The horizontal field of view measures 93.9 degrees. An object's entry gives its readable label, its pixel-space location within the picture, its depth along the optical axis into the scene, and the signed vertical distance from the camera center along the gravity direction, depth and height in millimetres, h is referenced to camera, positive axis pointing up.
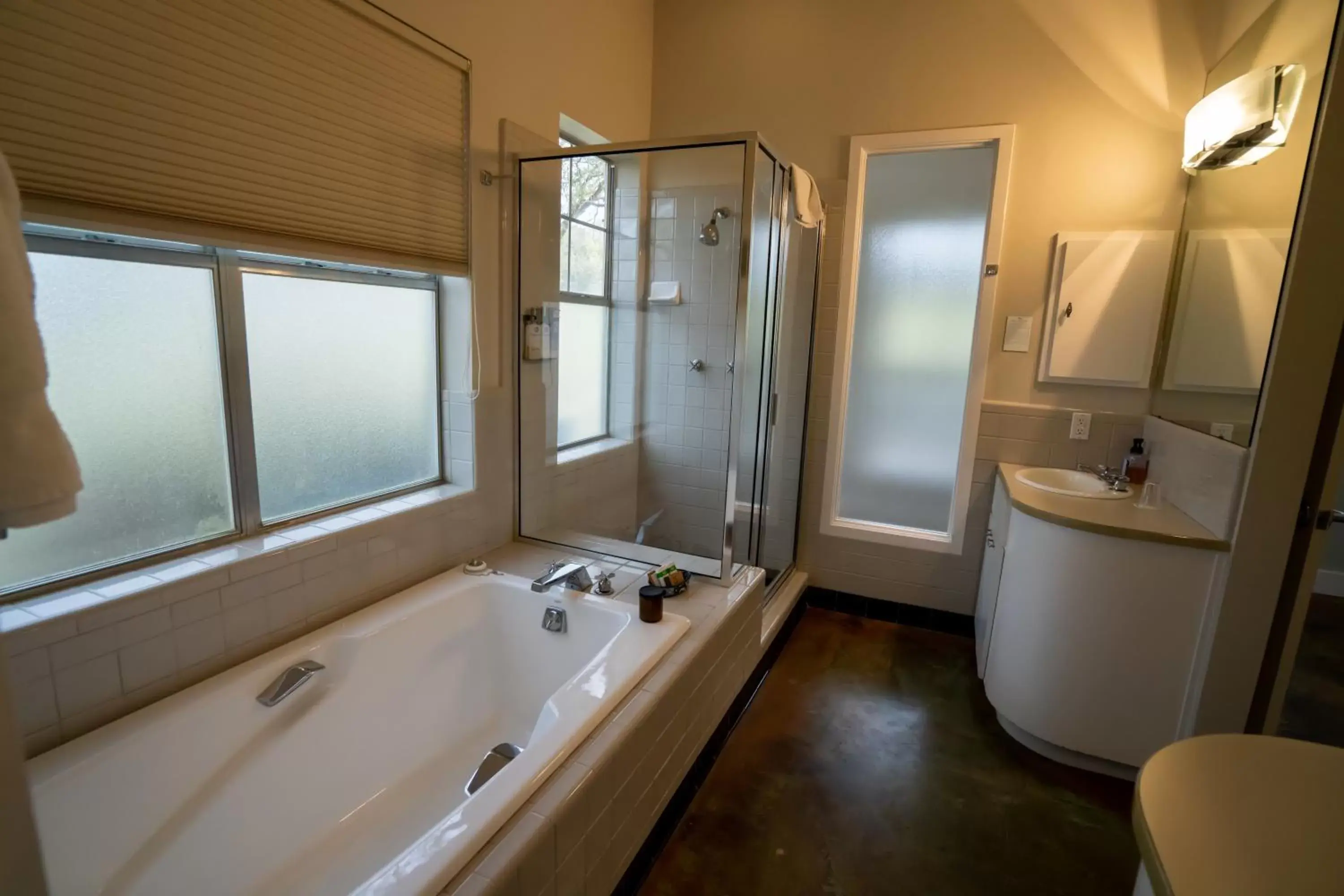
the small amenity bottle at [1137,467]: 2455 -436
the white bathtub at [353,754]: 1145 -965
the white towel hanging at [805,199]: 2428 +558
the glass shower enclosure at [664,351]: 2318 -73
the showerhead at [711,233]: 2788 +459
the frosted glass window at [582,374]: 2713 -192
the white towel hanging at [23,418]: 554 -99
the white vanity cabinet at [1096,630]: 1874 -860
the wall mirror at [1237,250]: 1709 +344
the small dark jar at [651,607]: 1830 -783
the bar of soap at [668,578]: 2096 -804
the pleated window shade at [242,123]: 1142 +426
